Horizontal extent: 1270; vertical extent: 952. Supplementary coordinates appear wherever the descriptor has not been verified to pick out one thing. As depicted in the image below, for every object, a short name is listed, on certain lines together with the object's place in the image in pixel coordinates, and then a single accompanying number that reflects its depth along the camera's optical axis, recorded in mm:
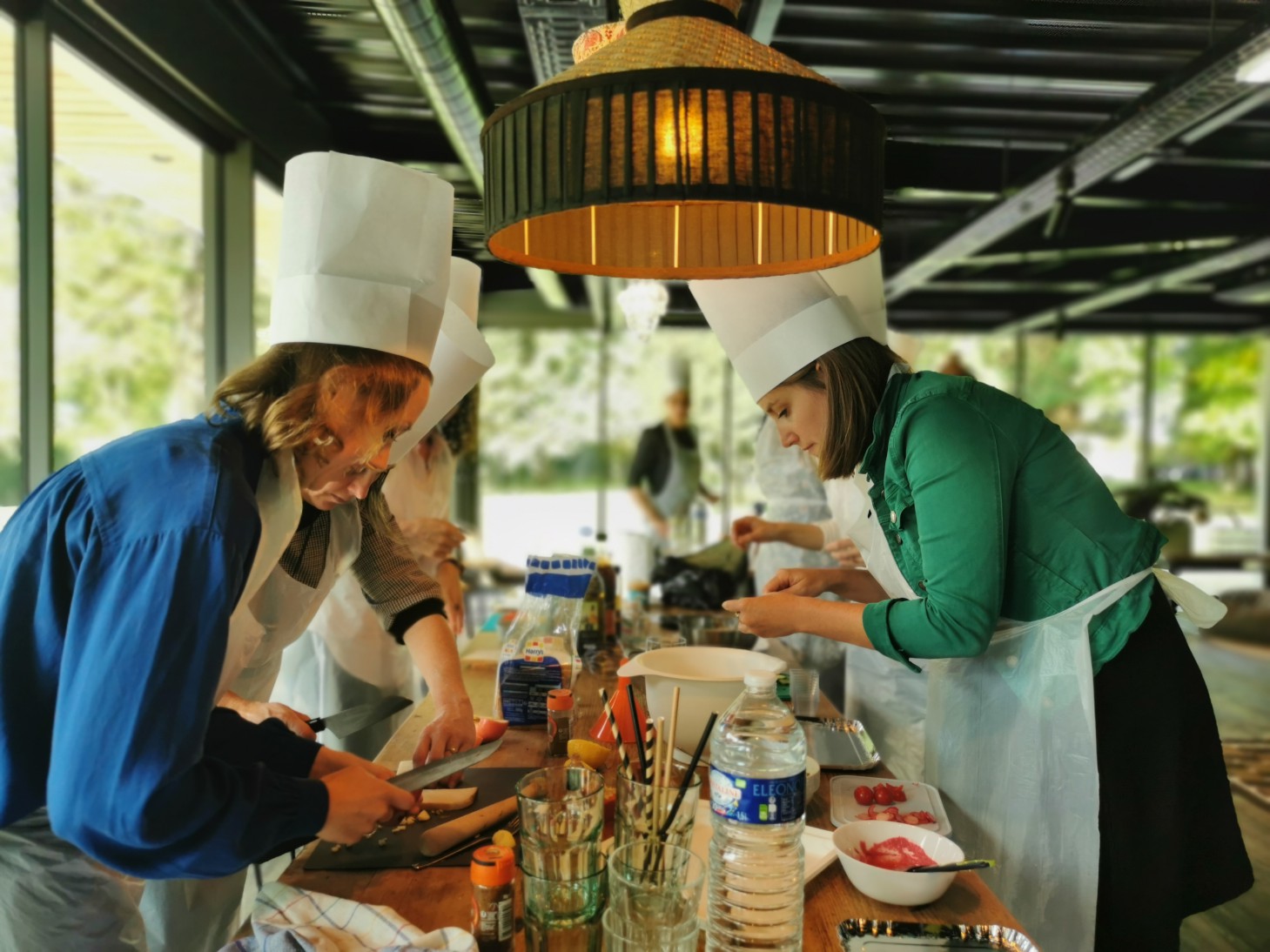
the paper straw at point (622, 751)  1121
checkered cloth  972
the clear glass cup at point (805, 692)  1918
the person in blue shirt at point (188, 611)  918
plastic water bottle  977
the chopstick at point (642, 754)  1065
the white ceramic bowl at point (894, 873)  1079
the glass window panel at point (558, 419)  8016
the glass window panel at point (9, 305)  2215
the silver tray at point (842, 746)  1599
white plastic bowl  1502
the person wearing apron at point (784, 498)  3529
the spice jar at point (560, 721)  1637
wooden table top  1064
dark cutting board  1177
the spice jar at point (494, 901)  968
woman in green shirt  1450
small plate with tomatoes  1348
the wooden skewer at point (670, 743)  1020
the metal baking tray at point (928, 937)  1014
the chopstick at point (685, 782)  1011
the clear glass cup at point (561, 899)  956
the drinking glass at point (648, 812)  1004
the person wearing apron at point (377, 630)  2566
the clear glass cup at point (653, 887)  908
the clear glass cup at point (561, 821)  965
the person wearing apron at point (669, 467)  6109
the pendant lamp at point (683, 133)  869
